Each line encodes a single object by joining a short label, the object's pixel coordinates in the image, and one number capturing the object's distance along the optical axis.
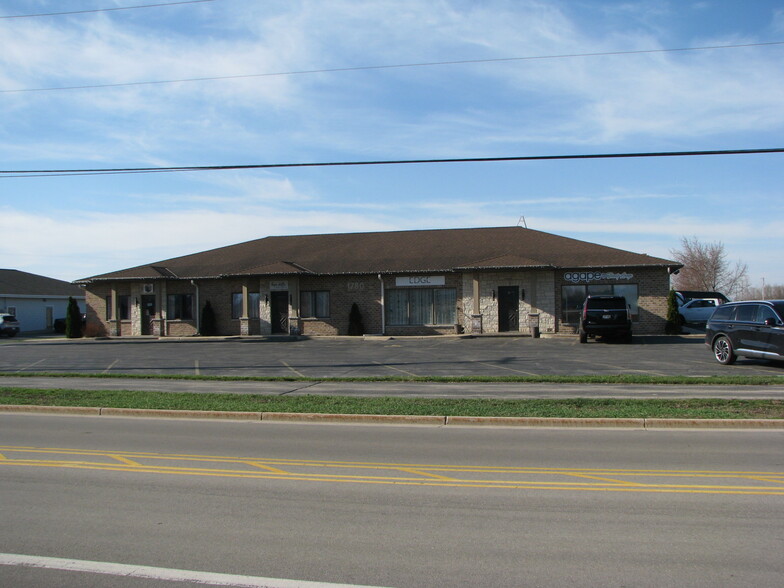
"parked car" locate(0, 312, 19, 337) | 46.19
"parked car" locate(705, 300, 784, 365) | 18.61
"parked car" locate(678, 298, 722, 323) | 37.94
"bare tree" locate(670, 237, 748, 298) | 71.75
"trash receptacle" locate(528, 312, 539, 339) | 32.48
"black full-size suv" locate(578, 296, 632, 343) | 28.36
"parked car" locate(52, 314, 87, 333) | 51.22
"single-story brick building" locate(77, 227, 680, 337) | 33.81
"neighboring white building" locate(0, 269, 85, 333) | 52.94
